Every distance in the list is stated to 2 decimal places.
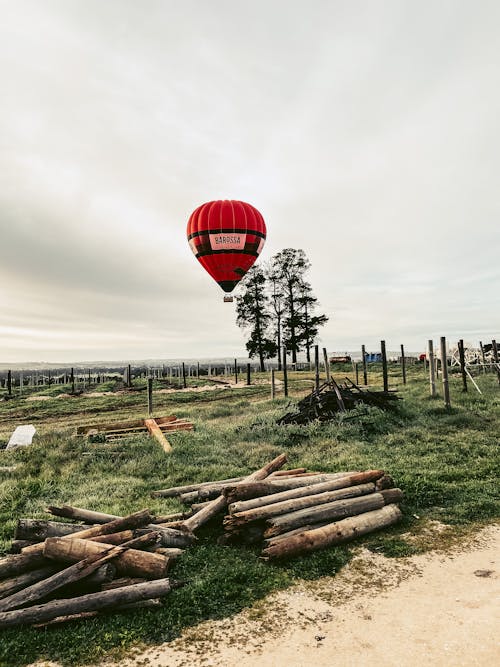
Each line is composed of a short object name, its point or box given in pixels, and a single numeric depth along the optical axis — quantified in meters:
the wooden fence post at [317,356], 22.91
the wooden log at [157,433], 14.69
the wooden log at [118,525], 7.06
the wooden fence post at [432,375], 20.84
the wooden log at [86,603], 5.57
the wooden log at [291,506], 7.63
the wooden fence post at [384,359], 21.14
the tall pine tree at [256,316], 58.12
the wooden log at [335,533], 7.15
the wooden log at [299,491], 7.98
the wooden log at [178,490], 10.30
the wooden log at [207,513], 8.00
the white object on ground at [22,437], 15.94
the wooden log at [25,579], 5.98
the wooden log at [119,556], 6.31
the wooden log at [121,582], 6.11
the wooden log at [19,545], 6.82
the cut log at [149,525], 7.44
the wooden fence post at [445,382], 17.58
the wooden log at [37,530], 6.89
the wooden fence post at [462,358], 21.56
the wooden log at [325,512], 7.61
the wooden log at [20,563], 6.24
